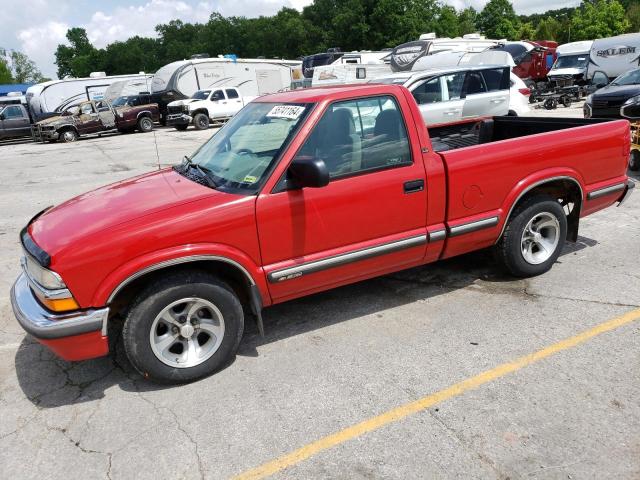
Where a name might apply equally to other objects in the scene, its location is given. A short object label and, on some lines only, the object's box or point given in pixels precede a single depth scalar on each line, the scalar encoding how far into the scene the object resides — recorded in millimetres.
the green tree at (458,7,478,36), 66938
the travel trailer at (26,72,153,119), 29609
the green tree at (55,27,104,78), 104250
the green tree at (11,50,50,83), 88875
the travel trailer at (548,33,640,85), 20219
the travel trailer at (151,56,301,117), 27203
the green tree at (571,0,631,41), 48312
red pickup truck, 3133
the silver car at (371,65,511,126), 10562
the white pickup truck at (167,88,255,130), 23847
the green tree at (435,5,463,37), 62141
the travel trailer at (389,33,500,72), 20844
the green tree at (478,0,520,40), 61500
